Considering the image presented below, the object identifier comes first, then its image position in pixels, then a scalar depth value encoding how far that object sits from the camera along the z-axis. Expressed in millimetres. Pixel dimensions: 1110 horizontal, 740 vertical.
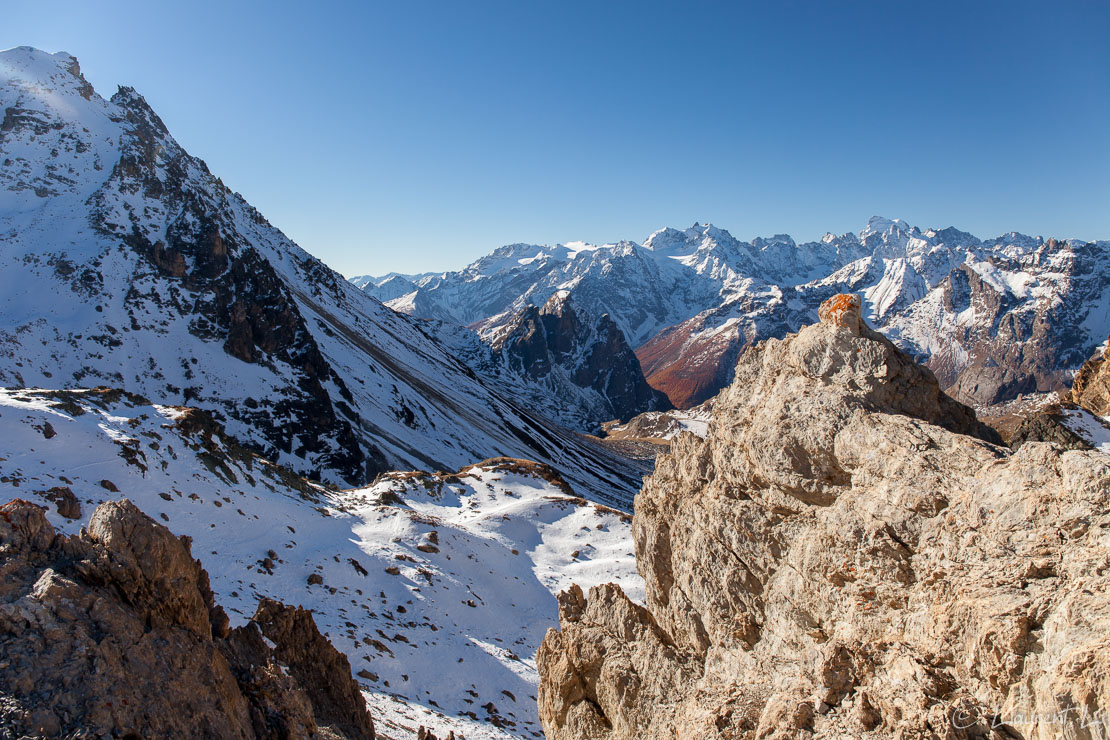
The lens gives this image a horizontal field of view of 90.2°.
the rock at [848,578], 7750
